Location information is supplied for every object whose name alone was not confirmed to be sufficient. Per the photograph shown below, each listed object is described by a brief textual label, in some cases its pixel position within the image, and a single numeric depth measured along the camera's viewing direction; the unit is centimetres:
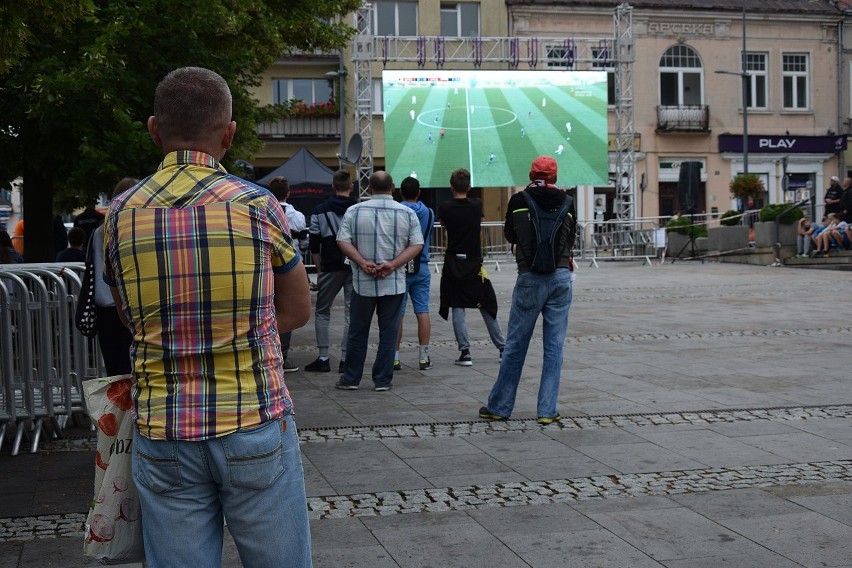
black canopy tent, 2123
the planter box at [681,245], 3259
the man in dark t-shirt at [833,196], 2809
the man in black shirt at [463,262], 1100
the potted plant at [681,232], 3269
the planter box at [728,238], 3065
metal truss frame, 3425
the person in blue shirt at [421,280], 1083
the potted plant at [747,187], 3441
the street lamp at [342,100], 3441
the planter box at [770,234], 2845
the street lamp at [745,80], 4262
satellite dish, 1983
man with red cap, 781
